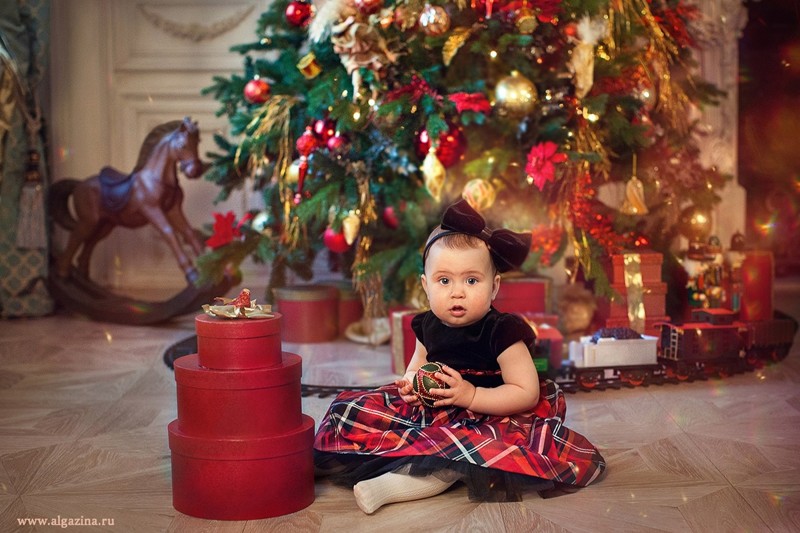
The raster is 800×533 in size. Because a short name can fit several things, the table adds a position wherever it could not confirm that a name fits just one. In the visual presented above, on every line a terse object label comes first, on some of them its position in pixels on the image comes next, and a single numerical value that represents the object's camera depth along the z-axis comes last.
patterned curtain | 3.48
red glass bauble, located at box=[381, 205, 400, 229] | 2.74
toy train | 2.27
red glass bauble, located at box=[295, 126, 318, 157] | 2.62
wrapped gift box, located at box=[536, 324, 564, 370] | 2.29
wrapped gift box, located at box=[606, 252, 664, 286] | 2.47
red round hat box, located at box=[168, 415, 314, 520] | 1.33
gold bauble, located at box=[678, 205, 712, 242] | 2.82
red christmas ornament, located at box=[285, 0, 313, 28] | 2.71
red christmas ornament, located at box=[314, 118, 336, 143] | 2.65
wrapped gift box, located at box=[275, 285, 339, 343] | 2.94
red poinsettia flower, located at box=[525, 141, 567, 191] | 2.38
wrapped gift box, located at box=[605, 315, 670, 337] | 2.46
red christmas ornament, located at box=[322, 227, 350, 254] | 2.67
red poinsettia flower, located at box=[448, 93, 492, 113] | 2.38
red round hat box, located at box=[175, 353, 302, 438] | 1.33
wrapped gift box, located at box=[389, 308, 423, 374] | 2.38
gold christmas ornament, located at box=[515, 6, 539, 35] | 2.36
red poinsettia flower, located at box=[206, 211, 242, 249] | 2.87
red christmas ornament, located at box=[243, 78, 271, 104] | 2.86
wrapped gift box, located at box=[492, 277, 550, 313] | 2.70
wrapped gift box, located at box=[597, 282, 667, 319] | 2.46
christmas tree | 2.41
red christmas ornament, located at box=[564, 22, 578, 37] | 2.54
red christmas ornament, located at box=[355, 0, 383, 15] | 2.38
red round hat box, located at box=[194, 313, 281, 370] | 1.34
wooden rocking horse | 3.25
